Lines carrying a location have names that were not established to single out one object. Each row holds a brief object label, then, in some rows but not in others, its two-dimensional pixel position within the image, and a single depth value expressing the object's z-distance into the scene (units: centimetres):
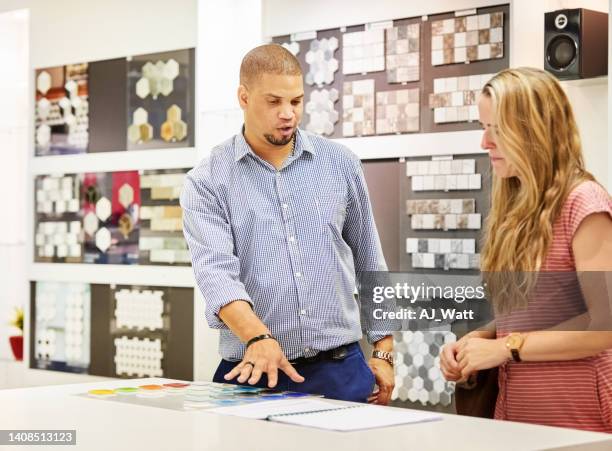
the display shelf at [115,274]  675
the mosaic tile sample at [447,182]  540
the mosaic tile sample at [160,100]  669
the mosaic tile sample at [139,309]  690
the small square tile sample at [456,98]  540
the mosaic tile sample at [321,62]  598
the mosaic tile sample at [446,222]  543
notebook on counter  219
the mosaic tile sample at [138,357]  694
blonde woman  244
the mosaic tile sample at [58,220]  748
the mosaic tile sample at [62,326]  746
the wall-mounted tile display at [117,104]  674
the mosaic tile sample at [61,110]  743
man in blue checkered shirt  323
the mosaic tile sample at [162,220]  678
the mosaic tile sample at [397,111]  563
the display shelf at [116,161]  673
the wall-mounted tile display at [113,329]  680
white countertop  196
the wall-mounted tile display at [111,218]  685
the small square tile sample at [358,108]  581
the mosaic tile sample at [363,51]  579
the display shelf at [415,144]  542
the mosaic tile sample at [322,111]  596
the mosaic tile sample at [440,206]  545
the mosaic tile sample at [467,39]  532
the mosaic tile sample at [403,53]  564
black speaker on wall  469
